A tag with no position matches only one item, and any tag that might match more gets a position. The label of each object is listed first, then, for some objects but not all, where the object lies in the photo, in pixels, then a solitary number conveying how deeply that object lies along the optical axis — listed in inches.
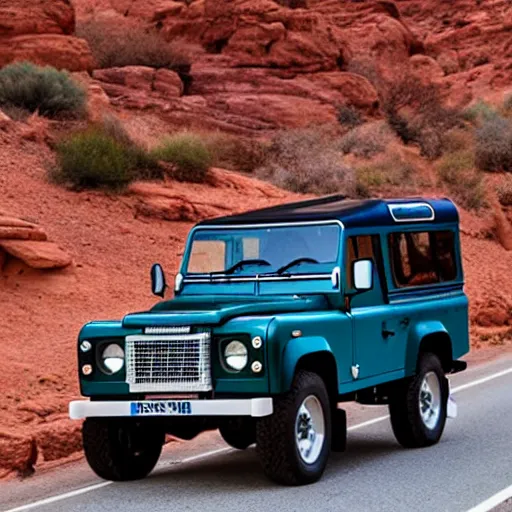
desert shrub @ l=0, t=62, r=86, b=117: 1147.9
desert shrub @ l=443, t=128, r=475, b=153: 1525.6
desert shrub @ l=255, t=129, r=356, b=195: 1203.2
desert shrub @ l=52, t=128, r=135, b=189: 999.0
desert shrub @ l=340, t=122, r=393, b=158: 1418.6
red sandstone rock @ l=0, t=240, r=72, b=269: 812.0
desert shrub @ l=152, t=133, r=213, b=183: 1102.4
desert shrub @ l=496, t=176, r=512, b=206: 1360.7
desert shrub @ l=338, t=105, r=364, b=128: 1552.7
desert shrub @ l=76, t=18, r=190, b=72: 1567.4
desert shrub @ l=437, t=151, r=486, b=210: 1325.0
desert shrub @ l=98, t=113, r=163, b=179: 1070.4
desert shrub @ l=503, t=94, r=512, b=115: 1812.3
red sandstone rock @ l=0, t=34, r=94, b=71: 1301.7
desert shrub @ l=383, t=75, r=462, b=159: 1545.3
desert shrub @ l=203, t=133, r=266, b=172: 1274.6
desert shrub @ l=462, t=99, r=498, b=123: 1657.2
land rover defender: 371.6
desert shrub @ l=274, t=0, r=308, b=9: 1789.6
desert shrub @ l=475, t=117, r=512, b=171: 1480.1
